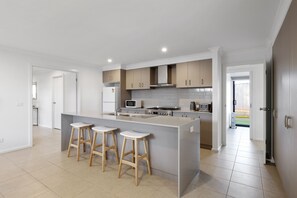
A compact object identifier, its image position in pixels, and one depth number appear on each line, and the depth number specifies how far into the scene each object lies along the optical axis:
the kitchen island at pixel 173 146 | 2.12
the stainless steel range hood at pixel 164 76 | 4.91
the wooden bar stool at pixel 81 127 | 3.22
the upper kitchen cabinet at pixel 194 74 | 4.13
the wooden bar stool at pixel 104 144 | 2.79
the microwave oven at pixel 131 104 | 5.43
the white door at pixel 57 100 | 6.18
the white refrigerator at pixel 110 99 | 5.48
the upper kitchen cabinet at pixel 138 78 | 5.23
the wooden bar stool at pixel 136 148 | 2.37
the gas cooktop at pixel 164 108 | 4.80
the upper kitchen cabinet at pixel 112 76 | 5.66
